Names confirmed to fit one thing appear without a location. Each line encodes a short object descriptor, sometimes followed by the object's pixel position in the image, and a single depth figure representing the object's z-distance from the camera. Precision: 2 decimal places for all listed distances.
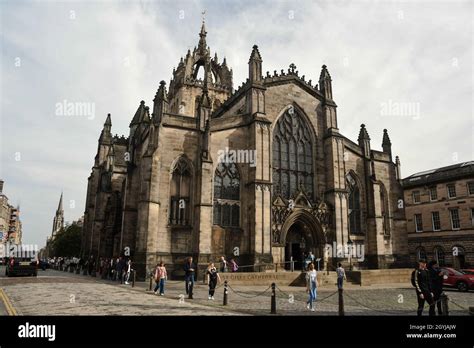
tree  63.00
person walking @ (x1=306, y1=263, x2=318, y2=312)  11.93
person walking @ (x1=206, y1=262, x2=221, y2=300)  13.88
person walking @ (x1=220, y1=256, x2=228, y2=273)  21.36
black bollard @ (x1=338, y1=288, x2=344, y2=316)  9.94
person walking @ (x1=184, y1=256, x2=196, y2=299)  14.08
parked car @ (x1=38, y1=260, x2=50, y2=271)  41.31
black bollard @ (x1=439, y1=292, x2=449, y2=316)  8.86
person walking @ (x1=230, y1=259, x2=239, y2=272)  22.16
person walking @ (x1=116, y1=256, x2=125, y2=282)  22.34
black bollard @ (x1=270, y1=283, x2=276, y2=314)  10.56
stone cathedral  23.22
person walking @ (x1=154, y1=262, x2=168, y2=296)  14.77
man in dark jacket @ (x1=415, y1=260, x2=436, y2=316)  9.48
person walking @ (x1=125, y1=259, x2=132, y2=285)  20.23
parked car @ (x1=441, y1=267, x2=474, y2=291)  20.25
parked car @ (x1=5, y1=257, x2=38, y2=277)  25.80
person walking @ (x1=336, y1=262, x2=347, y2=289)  16.62
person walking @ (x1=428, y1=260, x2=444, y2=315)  9.59
